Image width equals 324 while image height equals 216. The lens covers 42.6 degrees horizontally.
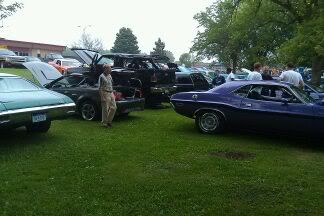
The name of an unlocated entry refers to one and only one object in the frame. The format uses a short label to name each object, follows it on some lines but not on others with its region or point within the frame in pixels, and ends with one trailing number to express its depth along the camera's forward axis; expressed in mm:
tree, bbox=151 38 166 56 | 80388
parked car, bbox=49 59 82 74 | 29328
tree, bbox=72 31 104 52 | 90188
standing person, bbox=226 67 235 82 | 16503
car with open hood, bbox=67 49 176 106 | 13586
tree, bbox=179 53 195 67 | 91588
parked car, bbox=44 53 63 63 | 46906
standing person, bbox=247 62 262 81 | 12422
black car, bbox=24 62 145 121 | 10984
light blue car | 7133
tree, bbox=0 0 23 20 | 24061
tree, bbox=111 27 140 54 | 76125
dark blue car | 8289
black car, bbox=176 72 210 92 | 16109
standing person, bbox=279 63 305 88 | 12484
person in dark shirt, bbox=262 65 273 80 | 12754
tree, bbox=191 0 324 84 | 22828
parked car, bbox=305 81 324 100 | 14061
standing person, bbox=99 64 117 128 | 10141
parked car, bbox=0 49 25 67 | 36906
